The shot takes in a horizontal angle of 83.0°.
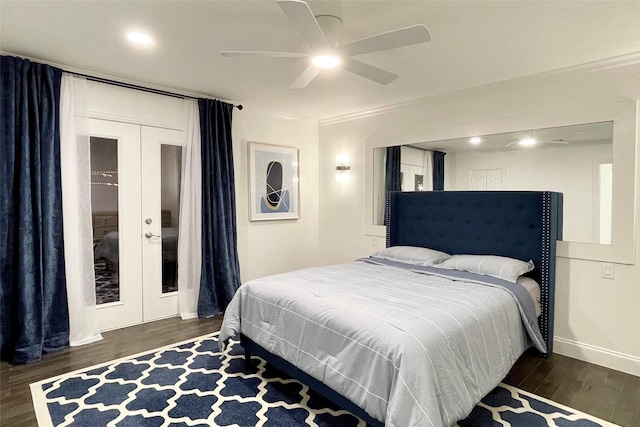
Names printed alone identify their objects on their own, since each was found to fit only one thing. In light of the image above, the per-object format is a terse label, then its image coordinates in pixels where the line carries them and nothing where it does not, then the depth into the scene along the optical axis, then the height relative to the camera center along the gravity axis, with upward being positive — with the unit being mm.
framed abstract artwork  4742 +286
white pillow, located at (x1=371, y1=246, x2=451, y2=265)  3766 -568
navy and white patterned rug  2252 -1340
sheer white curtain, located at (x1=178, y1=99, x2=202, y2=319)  4090 -173
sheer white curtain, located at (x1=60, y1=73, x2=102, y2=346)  3305 -17
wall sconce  5094 +497
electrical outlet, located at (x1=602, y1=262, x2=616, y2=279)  2988 -572
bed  1859 -718
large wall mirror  2920 +299
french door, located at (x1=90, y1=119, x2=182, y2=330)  3635 -166
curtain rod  3411 +1199
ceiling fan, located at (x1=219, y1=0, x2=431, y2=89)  1842 +947
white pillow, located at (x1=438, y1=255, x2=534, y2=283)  3075 -572
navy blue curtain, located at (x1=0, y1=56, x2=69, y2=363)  2980 -40
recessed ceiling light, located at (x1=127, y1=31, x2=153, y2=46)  2635 +1241
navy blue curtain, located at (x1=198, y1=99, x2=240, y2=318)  4188 -103
